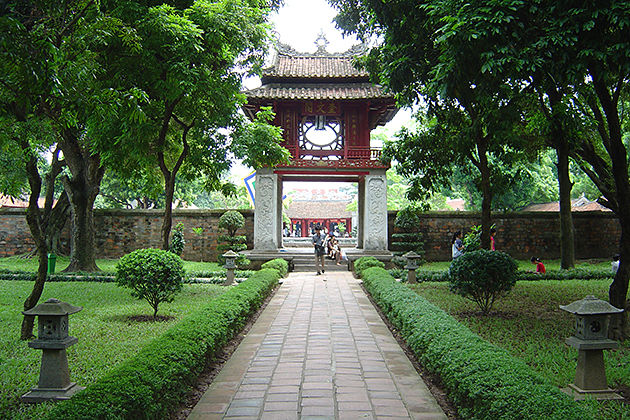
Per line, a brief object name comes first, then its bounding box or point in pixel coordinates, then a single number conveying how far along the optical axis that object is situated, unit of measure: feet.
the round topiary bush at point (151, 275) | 23.44
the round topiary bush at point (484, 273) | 23.91
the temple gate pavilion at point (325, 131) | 54.65
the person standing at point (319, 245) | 46.10
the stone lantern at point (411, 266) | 39.78
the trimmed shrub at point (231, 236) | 57.26
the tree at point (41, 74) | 13.76
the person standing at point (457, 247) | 41.72
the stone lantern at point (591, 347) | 13.11
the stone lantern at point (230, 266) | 38.99
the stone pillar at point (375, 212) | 55.31
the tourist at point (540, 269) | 45.47
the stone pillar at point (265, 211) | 54.49
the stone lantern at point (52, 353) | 13.07
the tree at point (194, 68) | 27.45
